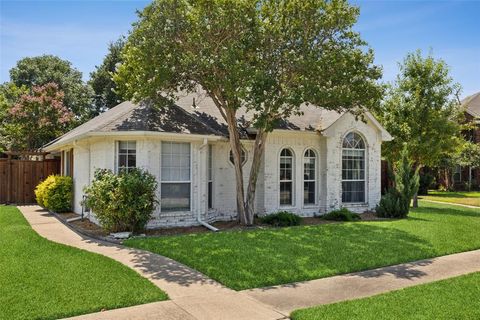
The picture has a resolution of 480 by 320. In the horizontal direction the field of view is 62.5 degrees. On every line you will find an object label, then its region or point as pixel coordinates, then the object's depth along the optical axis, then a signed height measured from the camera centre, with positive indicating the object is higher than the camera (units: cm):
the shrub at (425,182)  2941 -84
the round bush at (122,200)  1119 -84
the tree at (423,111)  1889 +291
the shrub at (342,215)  1527 -175
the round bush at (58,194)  1644 -98
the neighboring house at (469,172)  3516 -11
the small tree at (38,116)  2498 +352
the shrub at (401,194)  1577 -94
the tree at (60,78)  3428 +958
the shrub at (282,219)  1371 -171
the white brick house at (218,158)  1262 +48
